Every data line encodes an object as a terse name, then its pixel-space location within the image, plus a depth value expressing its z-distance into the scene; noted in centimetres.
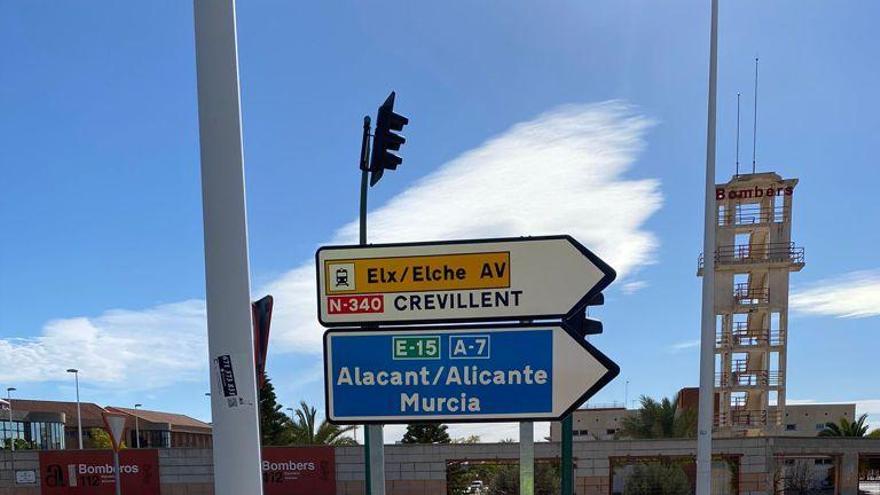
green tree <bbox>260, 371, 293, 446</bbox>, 3253
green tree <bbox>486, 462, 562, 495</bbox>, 2069
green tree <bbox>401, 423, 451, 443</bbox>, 2992
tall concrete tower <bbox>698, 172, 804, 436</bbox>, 3256
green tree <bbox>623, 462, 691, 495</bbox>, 2045
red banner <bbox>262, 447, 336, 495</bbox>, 2064
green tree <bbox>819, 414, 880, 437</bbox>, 3192
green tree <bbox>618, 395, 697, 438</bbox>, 2677
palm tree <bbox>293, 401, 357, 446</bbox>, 2656
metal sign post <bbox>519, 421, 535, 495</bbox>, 296
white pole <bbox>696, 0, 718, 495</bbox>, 971
